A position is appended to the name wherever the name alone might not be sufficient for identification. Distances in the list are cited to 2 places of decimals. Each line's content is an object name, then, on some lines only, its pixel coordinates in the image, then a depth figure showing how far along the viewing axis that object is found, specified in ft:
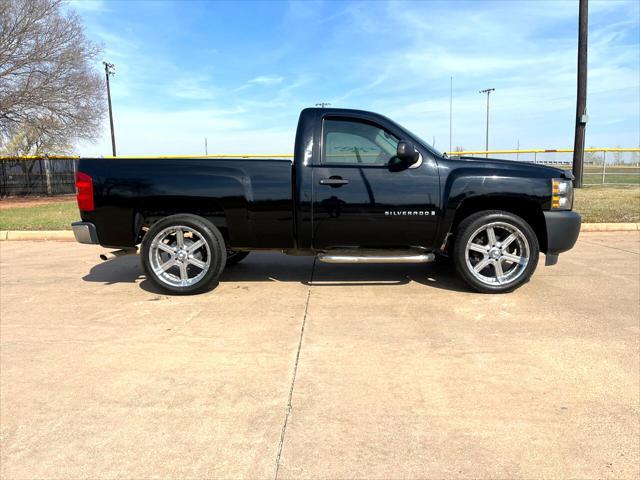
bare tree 57.98
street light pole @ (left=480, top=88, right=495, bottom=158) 216.74
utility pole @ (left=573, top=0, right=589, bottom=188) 49.65
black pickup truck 15.75
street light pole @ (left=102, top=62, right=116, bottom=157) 128.67
